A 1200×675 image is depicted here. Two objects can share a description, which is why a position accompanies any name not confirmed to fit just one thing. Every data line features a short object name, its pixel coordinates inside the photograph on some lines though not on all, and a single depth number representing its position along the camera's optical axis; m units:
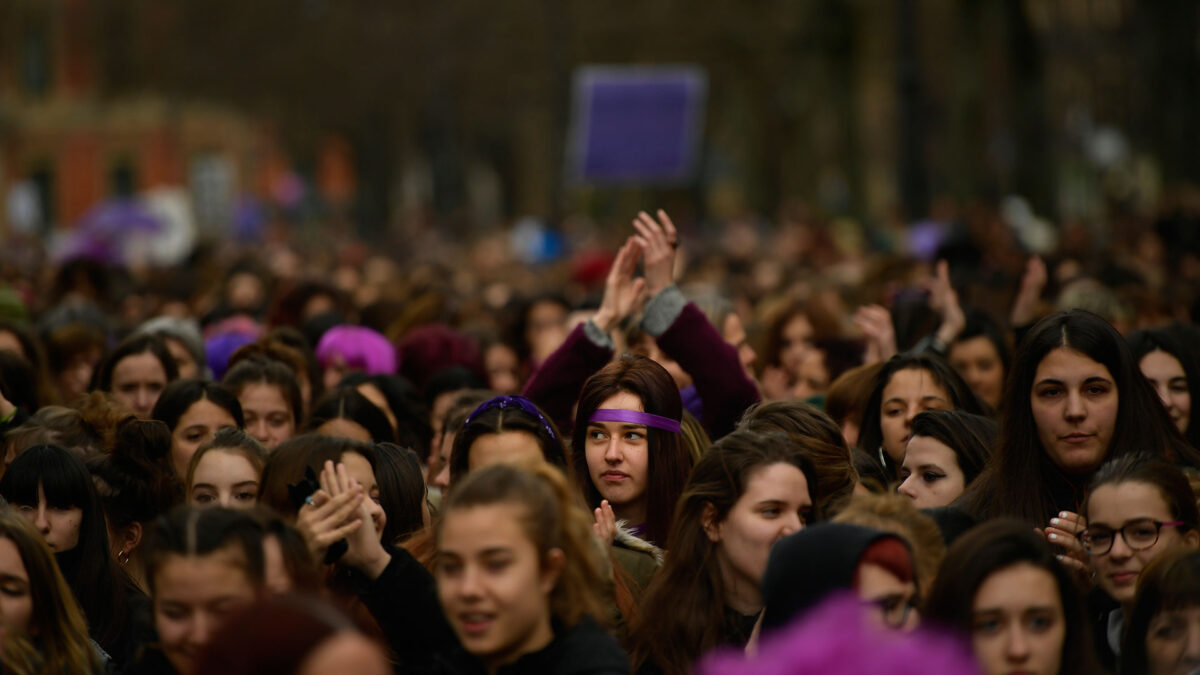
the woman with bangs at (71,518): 13.32
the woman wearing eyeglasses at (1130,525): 11.82
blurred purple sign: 50.66
